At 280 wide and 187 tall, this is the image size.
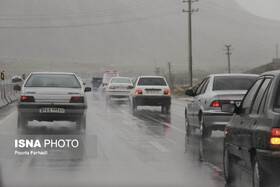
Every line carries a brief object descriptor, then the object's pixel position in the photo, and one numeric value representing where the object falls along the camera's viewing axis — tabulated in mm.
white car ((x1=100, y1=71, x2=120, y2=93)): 61953
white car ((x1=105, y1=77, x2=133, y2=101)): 38781
